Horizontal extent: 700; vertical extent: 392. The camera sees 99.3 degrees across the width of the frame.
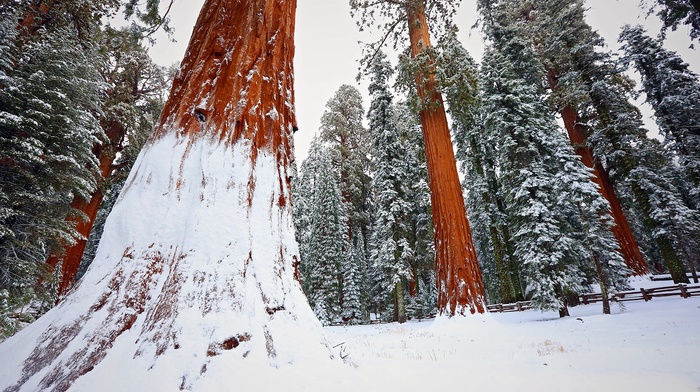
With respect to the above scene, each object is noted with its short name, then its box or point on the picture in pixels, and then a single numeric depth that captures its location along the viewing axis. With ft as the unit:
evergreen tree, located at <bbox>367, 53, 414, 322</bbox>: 63.10
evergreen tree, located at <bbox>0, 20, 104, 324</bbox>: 24.48
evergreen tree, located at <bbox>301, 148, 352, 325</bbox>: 77.46
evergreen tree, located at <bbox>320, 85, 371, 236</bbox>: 96.02
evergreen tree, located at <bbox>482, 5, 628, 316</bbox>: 37.29
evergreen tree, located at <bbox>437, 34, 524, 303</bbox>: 65.72
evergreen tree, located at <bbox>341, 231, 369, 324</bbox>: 77.61
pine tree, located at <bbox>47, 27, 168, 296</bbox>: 37.01
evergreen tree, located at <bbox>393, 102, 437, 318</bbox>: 69.15
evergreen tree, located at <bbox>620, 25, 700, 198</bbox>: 53.36
